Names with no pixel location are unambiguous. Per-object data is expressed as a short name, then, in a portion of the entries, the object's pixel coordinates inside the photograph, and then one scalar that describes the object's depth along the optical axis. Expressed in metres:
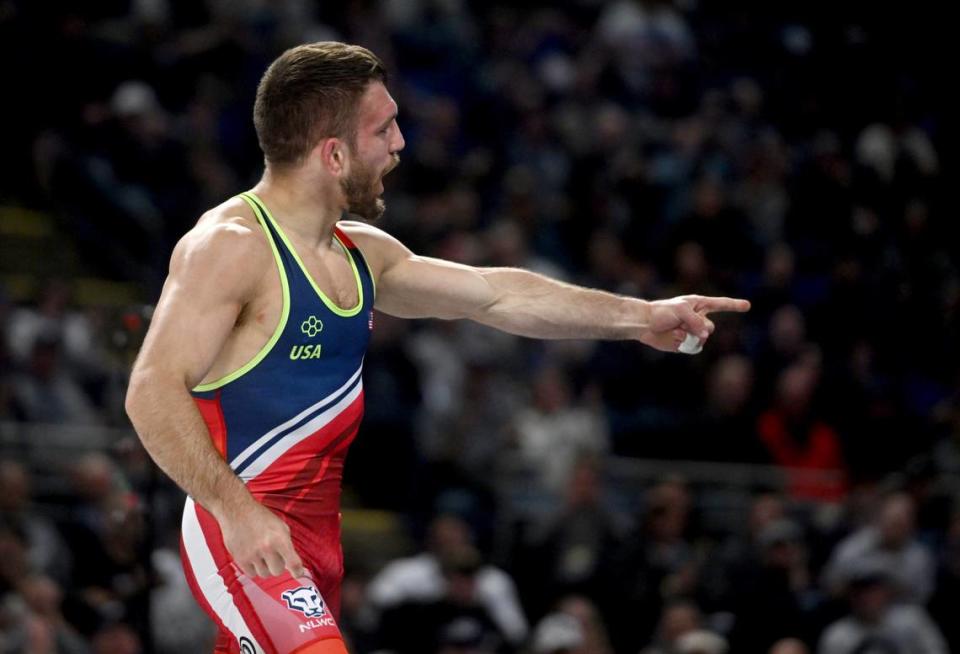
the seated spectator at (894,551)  21.37
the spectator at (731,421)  24.25
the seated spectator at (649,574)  20.23
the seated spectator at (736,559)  20.28
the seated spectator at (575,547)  20.58
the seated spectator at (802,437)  24.41
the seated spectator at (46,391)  22.56
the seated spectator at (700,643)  17.91
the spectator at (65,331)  23.19
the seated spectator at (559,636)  18.14
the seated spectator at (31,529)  20.31
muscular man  9.30
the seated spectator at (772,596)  19.58
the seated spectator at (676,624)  18.91
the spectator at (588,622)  18.98
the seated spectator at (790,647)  18.44
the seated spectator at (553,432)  23.53
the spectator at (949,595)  21.16
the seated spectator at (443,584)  19.55
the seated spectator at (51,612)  18.42
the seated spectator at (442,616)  19.06
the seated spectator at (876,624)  19.92
